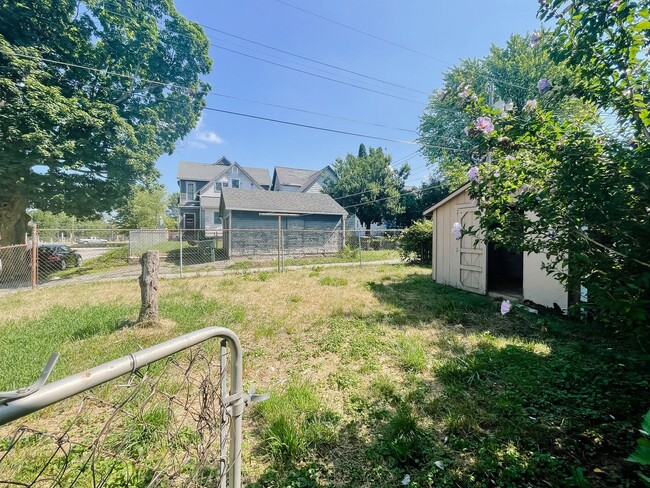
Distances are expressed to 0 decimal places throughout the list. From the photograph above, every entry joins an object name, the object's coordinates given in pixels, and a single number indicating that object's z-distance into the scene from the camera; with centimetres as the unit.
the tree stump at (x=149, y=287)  461
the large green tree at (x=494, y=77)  1955
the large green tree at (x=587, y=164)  187
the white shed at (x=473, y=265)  575
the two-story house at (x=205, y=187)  2373
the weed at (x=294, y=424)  208
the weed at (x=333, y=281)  824
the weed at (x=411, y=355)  336
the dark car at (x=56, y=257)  1132
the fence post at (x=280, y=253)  1028
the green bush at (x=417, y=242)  1209
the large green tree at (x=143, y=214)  2795
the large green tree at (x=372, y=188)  2545
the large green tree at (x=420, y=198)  2453
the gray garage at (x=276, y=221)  1546
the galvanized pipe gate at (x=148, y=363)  66
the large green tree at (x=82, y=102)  923
